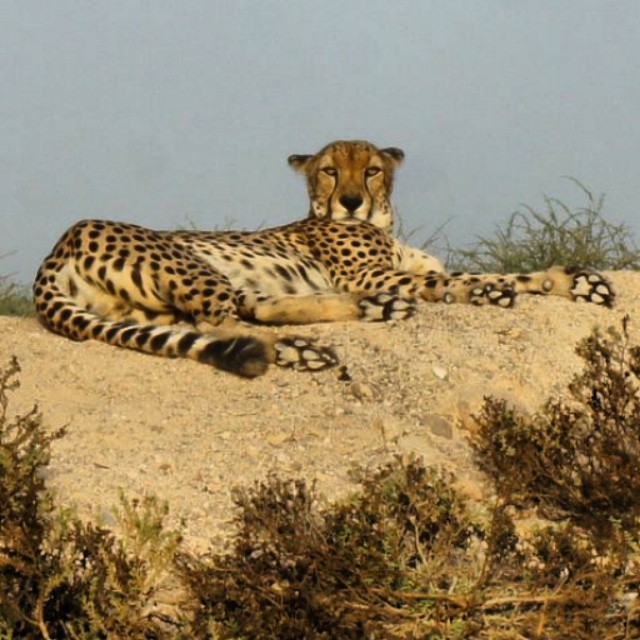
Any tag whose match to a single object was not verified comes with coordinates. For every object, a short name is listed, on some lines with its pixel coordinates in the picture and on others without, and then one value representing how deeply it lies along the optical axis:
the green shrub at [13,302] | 21.37
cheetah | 13.92
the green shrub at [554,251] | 21.00
